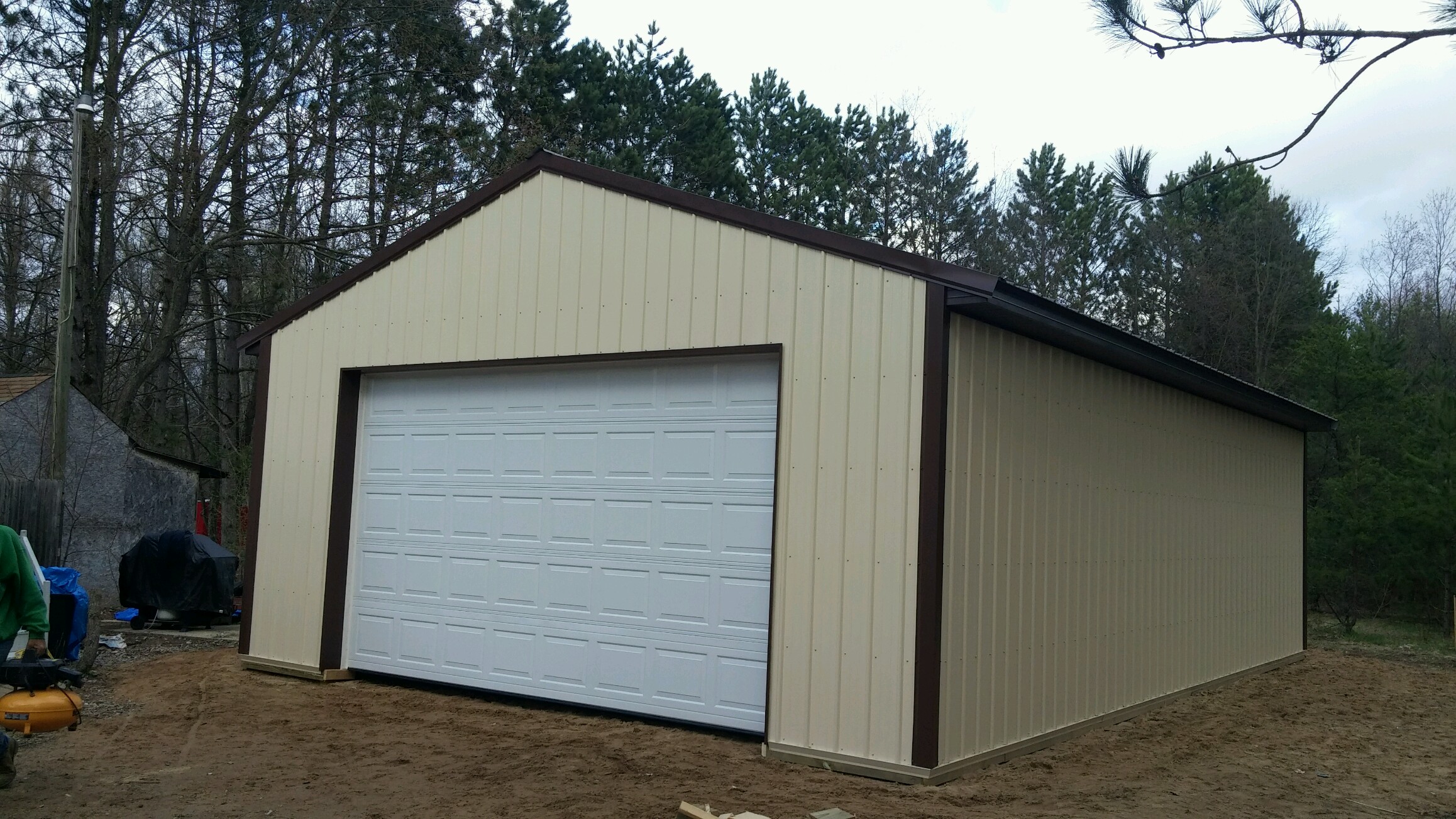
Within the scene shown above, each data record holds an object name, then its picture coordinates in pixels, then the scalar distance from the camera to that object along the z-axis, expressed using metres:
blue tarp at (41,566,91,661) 9.93
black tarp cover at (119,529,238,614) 13.16
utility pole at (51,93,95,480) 13.40
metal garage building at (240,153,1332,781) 7.09
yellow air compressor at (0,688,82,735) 5.72
